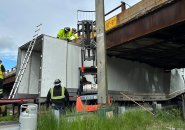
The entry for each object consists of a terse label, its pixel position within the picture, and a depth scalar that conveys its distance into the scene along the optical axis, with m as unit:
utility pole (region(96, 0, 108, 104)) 7.69
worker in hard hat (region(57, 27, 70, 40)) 12.75
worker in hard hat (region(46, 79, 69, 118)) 8.10
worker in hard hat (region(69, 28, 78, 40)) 12.81
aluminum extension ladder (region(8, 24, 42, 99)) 10.51
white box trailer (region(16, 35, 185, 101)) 9.78
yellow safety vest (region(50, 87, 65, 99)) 8.13
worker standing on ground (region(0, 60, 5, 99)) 10.26
